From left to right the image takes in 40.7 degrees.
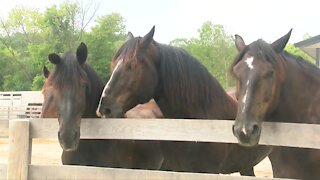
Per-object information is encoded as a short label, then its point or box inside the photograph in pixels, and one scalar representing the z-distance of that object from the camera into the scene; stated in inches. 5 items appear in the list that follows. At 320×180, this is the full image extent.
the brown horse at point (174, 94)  156.2
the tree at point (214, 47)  1686.8
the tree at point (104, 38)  1312.7
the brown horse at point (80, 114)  145.0
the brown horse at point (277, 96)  119.3
